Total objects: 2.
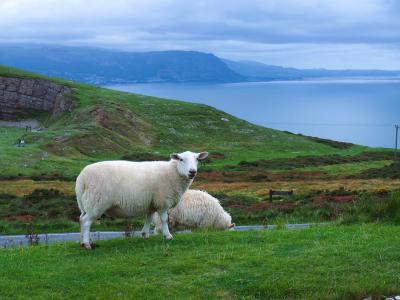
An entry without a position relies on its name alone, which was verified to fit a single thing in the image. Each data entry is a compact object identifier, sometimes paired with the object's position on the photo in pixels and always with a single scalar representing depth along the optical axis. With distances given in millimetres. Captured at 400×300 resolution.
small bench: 42250
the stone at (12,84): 111188
